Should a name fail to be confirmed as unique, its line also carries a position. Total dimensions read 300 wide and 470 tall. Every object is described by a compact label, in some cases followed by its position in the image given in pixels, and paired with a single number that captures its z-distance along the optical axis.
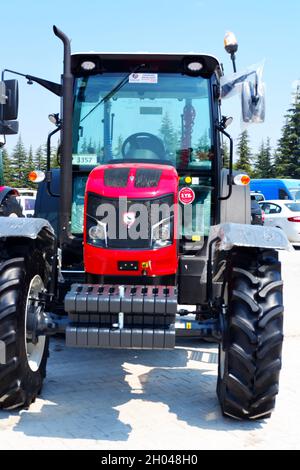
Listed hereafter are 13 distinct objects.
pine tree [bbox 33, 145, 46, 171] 60.27
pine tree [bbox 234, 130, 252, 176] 50.88
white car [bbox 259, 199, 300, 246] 17.02
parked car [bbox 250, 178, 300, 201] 26.14
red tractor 3.76
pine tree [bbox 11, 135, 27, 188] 64.59
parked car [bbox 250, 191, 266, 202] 20.98
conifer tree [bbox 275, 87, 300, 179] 45.03
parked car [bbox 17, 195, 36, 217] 21.05
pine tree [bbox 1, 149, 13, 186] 55.88
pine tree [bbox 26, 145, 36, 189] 66.21
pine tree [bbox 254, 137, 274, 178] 51.04
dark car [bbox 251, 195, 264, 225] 11.41
